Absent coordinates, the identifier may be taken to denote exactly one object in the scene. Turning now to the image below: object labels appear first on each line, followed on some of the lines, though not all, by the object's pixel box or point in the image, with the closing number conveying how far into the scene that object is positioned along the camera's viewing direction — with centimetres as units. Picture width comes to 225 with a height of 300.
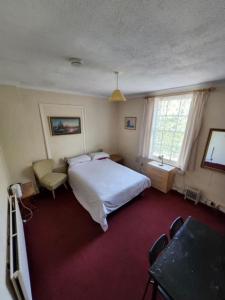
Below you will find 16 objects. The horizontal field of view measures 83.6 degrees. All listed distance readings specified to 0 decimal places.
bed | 220
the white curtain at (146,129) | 340
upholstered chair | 287
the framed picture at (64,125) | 321
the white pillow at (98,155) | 383
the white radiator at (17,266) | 96
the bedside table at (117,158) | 432
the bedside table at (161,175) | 308
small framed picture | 406
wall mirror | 241
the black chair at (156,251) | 112
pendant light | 199
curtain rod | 238
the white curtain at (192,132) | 251
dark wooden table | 93
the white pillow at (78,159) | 339
